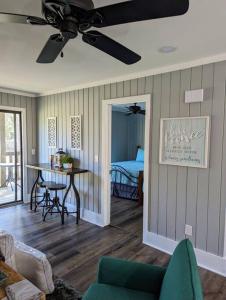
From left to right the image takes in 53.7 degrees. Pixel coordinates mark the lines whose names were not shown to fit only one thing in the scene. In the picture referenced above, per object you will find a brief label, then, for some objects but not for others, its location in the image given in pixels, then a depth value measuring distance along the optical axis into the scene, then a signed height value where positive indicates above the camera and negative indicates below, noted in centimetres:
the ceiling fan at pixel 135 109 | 568 +78
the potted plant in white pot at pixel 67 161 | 412 -43
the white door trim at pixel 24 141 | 491 -7
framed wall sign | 264 -2
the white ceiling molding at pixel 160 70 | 252 +93
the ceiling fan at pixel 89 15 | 117 +71
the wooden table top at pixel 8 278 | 148 -101
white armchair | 189 -114
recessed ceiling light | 232 +96
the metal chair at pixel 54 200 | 399 -118
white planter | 410 -51
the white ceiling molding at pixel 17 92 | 448 +96
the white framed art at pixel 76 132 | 415 +12
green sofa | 127 -101
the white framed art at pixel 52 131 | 469 +15
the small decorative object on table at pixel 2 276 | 159 -101
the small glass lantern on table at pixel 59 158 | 425 -38
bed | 511 -102
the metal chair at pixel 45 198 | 421 -120
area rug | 214 -152
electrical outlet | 282 -114
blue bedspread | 534 -75
